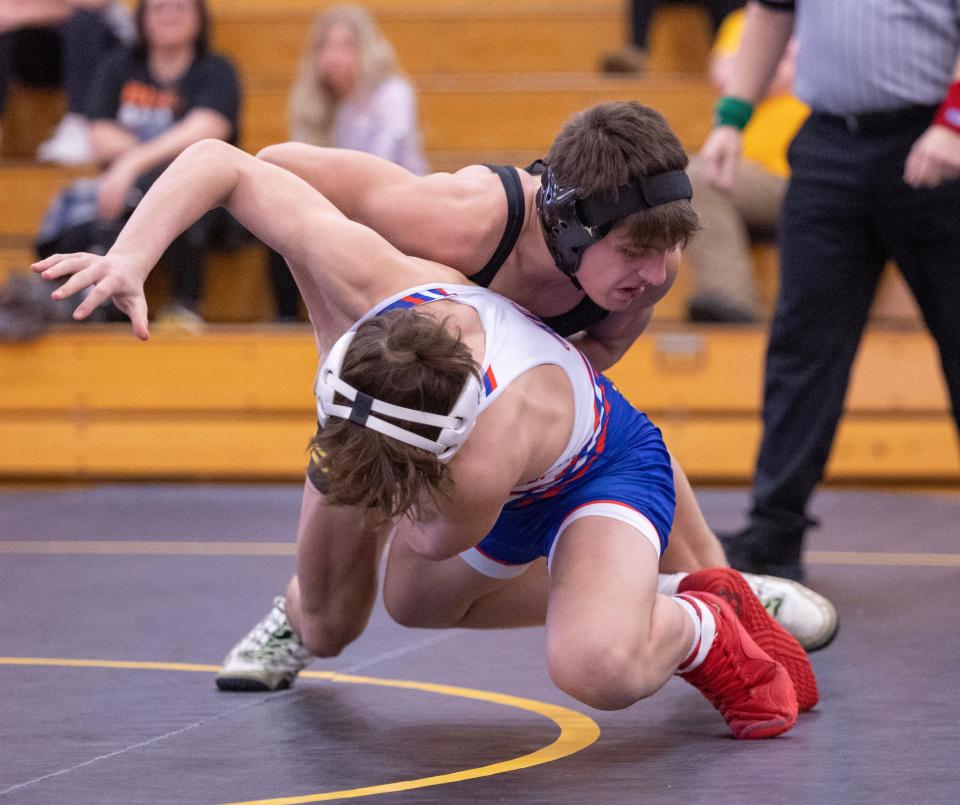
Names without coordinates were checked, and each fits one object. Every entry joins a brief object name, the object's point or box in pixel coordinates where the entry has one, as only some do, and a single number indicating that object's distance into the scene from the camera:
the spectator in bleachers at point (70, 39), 13.34
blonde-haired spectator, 12.10
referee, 6.74
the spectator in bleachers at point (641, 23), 13.76
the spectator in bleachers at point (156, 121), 11.70
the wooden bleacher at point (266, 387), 11.06
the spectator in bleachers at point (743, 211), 11.34
